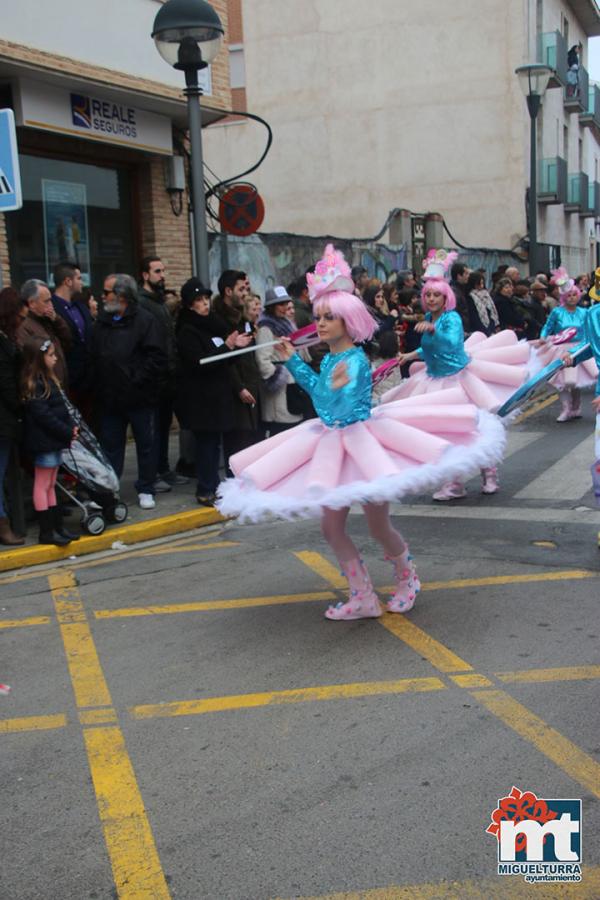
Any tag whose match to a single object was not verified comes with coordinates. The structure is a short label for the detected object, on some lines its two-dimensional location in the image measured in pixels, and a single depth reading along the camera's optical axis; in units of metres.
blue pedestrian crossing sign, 7.27
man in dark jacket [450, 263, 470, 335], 13.62
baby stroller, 7.86
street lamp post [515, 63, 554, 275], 18.64
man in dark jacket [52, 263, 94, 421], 8.76
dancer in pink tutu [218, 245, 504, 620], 5.26
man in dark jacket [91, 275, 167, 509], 8.59
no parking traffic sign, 12.60
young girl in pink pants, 7.44
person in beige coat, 9.18
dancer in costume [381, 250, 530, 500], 7.93
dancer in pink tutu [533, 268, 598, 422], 12.24
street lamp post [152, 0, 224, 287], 9.05
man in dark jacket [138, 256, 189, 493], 9.15
